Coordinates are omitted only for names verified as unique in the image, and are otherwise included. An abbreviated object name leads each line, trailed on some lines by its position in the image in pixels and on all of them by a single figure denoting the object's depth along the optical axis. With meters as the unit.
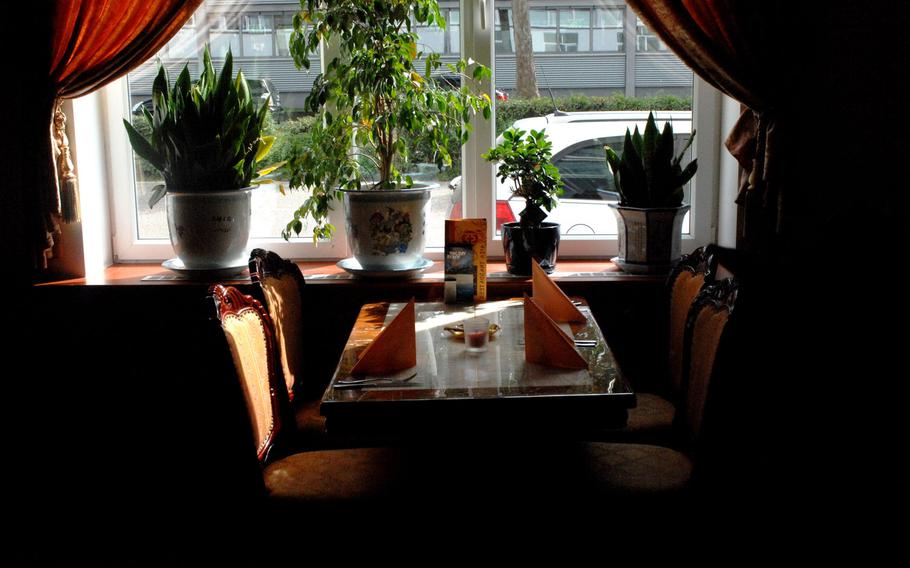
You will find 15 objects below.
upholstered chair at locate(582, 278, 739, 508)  1.90
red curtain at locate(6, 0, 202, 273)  2.62
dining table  1.68
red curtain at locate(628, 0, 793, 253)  2.56
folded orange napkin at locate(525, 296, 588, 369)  1.87
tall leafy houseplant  2.65
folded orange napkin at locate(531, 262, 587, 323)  2.29
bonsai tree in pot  2.76
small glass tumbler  2.06
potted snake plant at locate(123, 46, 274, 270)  2.74
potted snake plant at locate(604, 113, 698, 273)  2.75
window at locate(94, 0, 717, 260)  2.99
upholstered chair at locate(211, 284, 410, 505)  1.89
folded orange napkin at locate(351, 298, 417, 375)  1.86
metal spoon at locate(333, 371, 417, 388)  1.79
